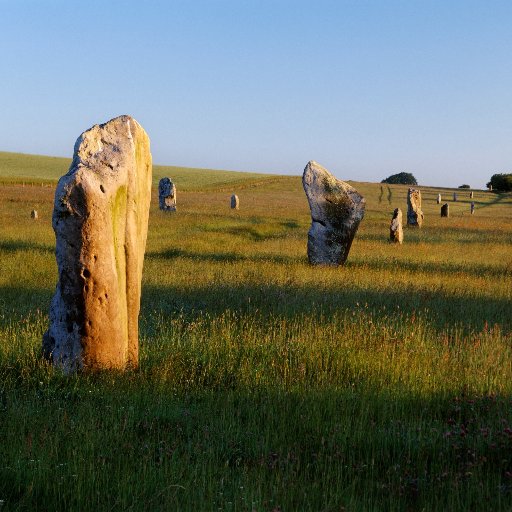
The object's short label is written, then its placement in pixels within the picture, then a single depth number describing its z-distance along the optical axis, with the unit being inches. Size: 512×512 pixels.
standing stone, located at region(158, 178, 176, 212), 1662.2
